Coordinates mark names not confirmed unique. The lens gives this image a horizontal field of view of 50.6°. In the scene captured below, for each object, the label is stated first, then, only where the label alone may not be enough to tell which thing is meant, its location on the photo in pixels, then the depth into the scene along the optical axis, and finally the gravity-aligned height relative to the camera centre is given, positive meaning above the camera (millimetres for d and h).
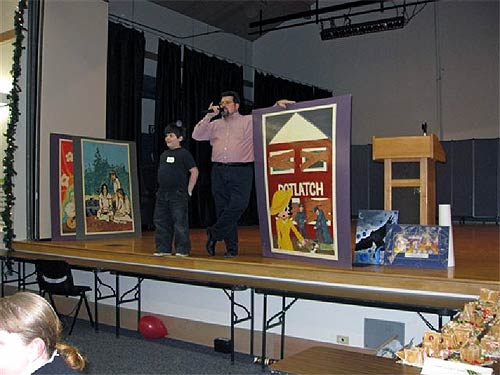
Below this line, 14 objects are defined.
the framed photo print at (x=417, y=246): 3510 -344
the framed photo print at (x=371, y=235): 3752 -285
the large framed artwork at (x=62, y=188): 5605 +73
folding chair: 4508 -710
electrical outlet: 3863 -1058
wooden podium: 4285 +305
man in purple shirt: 4117 +289
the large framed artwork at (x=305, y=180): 3455 +109
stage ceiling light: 8766 +2847
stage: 3104 -558
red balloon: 4582 -1153
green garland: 5684 +648
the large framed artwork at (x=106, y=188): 5598 +73
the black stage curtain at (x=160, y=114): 8484 +1354
